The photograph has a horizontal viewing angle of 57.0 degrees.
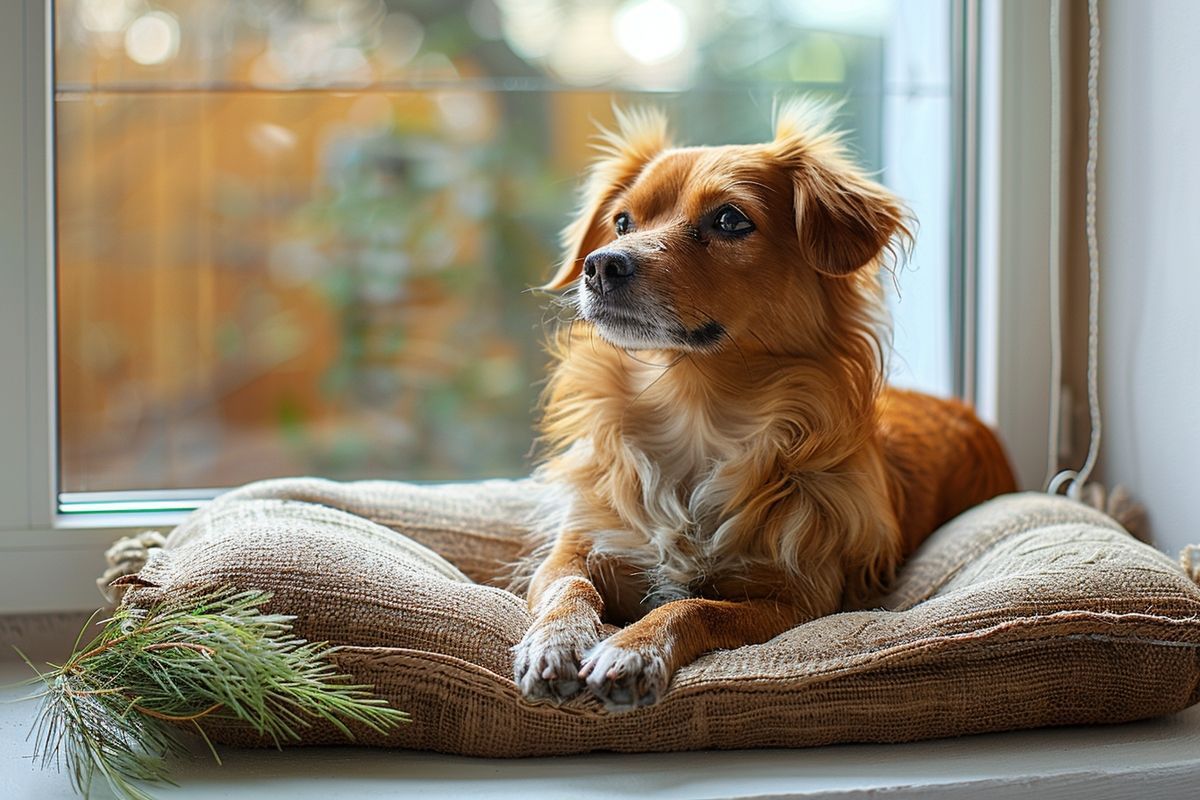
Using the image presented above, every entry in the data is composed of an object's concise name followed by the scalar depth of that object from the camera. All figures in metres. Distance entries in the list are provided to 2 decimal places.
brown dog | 1.57
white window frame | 1.86
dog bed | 1.26
